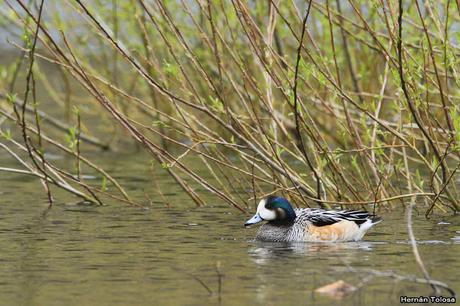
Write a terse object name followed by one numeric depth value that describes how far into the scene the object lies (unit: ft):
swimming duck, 73.00
